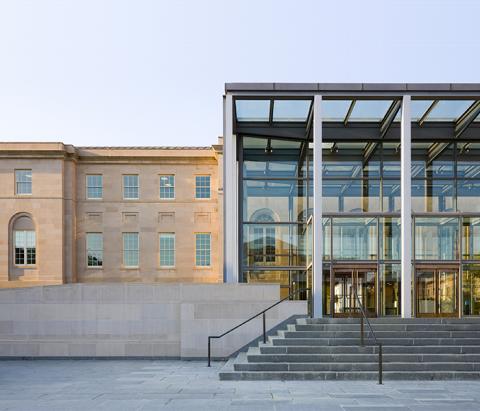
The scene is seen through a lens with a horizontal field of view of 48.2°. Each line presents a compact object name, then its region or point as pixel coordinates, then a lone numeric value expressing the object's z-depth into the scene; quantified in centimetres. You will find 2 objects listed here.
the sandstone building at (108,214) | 3719
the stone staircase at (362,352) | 1481
